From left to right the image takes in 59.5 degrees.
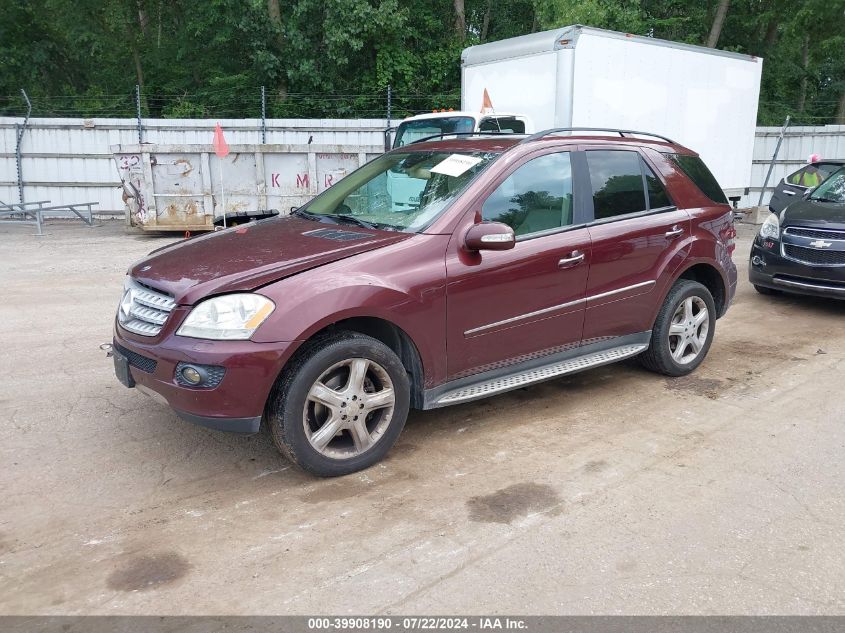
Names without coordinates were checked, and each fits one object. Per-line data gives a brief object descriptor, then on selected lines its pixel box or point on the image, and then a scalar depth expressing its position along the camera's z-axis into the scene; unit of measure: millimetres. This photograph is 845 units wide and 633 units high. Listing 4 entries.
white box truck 10727
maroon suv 3670
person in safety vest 11289
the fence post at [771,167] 19062
